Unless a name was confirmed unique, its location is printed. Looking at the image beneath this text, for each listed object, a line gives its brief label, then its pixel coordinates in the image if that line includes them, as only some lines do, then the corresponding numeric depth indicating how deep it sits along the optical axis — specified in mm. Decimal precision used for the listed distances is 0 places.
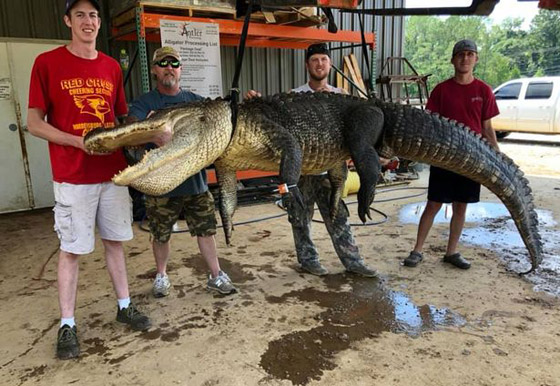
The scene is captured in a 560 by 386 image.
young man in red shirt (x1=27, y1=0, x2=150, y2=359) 2277
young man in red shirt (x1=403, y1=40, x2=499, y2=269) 3432
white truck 11578
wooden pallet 4906
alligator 2115
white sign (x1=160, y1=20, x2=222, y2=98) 5031
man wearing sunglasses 2943
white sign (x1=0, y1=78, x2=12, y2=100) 5707
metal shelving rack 4836
